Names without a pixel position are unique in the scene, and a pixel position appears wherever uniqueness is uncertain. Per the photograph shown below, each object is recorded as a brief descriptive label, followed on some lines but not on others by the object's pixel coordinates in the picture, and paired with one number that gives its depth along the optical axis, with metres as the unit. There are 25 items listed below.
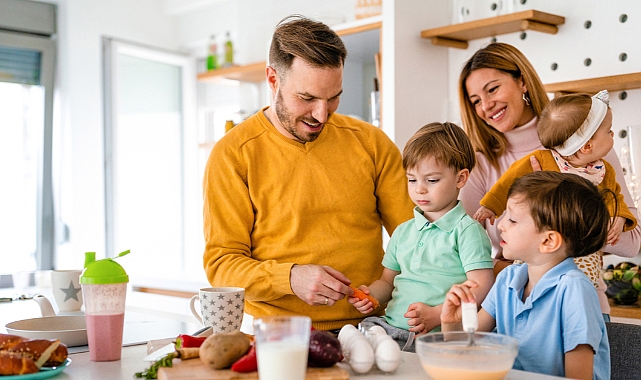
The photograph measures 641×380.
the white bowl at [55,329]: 1.48
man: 1.79
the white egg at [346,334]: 1.22
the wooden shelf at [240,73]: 4.50
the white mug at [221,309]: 1.46
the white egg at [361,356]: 1.16
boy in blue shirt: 1.34
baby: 1.85
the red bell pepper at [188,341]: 1.27
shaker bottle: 1.34
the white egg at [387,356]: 1.16
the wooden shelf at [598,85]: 2.68
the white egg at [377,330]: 1.25
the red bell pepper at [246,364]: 1.14
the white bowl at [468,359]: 1.06
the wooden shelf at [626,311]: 2.50
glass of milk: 1.05
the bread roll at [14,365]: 1.18
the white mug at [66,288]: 2.02
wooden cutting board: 1.11
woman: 2.12
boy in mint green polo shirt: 1.66
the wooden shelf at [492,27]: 2.94
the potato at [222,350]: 1.15
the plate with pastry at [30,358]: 1.19
